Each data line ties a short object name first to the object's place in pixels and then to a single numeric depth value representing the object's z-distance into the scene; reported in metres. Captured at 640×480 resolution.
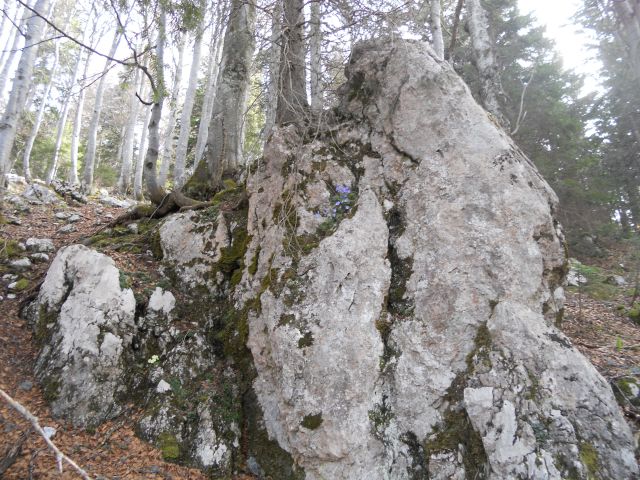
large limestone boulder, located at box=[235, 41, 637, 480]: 2.67
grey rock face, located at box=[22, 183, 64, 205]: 9.20
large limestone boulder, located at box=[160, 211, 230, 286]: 4.67
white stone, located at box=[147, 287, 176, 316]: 4.29
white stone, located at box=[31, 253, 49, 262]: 5.59
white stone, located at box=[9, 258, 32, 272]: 5.30
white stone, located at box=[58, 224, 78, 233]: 7.05
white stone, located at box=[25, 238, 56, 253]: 5.82
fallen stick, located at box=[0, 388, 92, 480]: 1.47
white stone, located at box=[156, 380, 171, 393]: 3.68
